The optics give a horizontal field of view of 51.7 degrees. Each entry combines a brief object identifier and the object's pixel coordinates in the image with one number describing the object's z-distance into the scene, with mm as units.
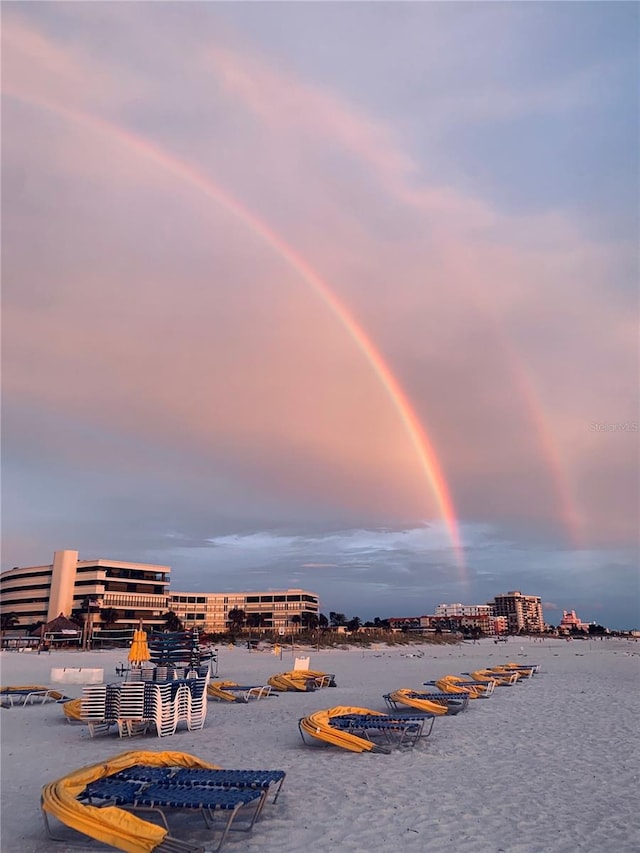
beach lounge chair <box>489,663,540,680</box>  25128
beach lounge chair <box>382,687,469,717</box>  12453
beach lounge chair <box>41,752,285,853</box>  5402
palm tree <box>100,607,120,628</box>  71688
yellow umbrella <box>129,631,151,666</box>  18500
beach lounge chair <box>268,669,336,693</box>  19109
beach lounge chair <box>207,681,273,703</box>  17016
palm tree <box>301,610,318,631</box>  103938
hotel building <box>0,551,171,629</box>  80000
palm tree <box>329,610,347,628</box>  131962
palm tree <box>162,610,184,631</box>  75350
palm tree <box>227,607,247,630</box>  92750
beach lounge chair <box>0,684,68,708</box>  16431
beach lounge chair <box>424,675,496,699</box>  16953
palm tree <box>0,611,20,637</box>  77250
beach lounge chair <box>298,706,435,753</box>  9625
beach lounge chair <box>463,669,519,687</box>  20884
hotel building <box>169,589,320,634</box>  111625
